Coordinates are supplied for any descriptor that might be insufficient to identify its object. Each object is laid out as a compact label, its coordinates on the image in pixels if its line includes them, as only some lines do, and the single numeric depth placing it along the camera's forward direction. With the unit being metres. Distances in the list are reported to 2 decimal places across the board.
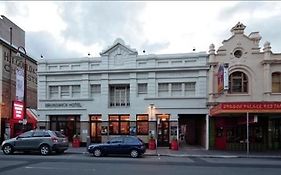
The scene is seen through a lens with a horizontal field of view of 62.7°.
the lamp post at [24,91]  18.76
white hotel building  19.44
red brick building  22.13
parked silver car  14.75
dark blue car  14.36
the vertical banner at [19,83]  19.41
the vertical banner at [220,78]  17.32
